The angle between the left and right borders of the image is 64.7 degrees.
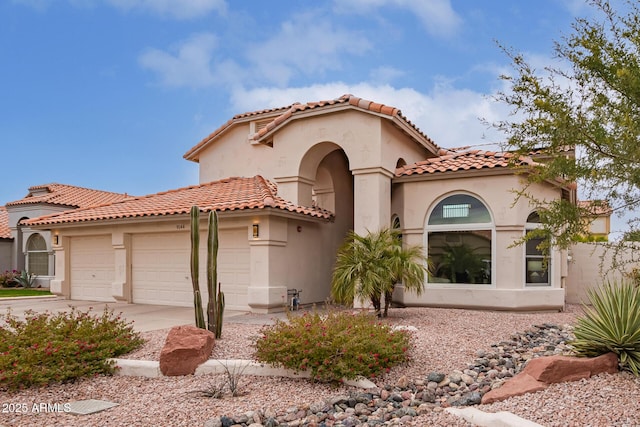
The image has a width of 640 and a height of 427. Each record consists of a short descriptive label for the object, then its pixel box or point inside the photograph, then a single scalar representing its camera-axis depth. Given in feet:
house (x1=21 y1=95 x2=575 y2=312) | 46.01
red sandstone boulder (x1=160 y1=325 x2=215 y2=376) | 26.05
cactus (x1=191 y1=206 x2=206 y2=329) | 31.14
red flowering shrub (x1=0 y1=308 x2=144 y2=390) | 24.81
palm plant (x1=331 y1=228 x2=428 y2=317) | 37.32
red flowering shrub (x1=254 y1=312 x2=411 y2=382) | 23.80
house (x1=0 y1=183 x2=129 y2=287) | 91.71
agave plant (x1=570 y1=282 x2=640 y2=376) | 21.74
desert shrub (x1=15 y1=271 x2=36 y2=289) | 90.99
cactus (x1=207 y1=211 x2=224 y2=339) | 31.07
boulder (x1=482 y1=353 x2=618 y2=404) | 20.45
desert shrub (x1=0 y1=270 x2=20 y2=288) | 93.81
